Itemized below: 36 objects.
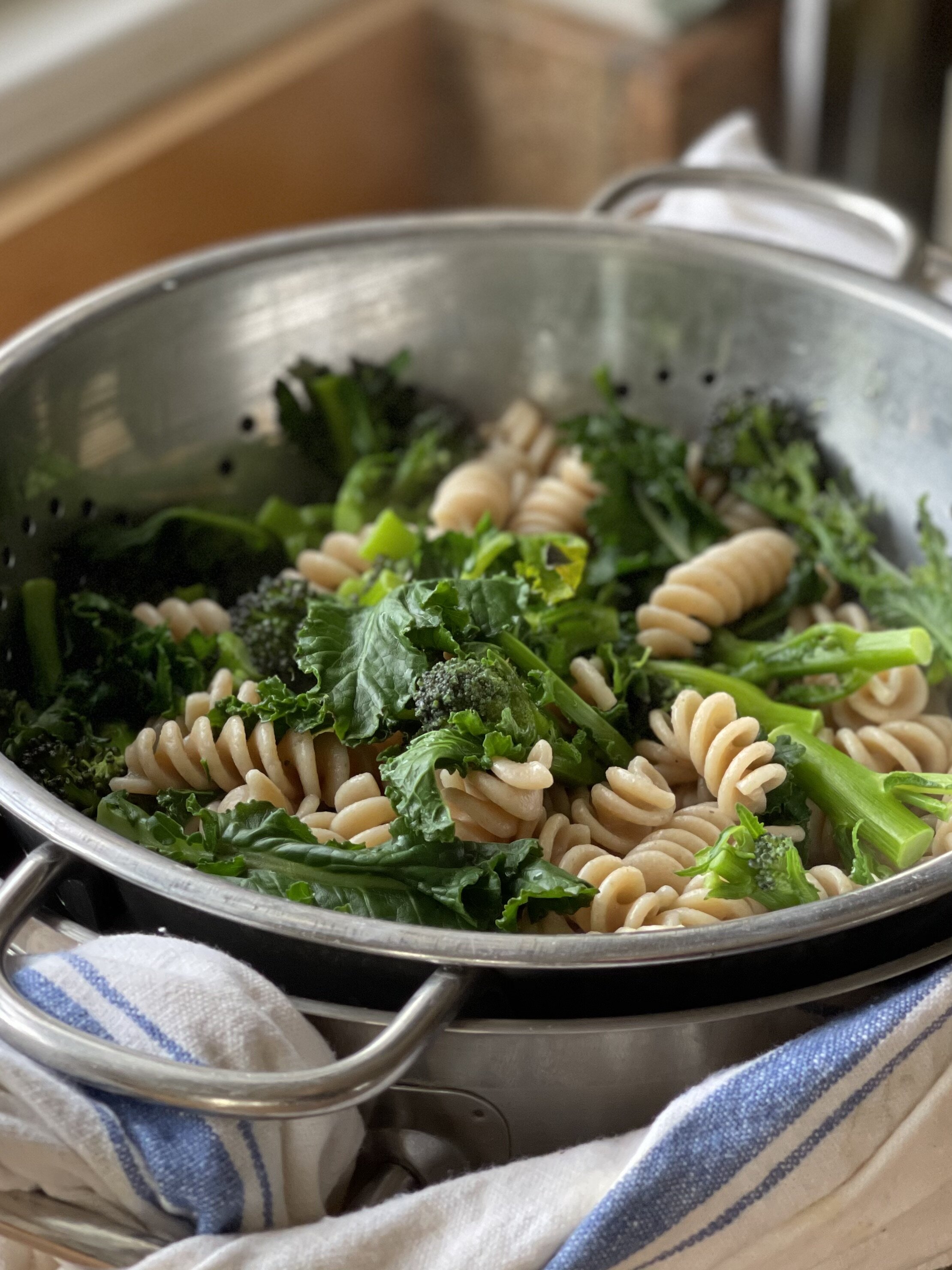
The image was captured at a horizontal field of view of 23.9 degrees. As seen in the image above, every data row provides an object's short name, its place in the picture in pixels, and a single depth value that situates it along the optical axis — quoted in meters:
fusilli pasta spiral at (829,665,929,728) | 0.55
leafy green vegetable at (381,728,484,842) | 0.49
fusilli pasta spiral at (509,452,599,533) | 0.62
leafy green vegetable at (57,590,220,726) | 0.55
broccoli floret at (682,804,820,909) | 0.48
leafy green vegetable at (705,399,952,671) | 0.58
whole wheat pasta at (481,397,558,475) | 0.65
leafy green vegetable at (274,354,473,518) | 0.64
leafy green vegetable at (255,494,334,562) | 0.63
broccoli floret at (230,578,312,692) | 0.56
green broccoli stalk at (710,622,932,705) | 0.55
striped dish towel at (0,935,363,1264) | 0.45
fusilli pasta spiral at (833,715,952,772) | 0.54
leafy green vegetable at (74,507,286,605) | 0.61
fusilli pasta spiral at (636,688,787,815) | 0.51
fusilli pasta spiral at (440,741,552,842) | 0.49
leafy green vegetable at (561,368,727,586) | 0.61
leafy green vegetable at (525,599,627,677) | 0.54
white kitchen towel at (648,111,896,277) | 0.69
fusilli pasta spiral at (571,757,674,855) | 0.51
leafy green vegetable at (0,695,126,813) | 0.53
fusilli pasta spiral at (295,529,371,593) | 0.59
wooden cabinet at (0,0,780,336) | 0.75
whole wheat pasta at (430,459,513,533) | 0.61
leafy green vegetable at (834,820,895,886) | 0.50
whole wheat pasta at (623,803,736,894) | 0.50
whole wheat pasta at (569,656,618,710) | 0.54
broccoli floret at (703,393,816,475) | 0.62
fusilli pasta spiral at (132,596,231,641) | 0.58
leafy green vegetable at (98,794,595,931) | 0.48
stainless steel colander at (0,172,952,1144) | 0.60
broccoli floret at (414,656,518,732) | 0.50
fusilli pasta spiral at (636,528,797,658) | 0.57
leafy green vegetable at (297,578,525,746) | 0.51
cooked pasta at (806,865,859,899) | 0.50
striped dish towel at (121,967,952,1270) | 0.45
